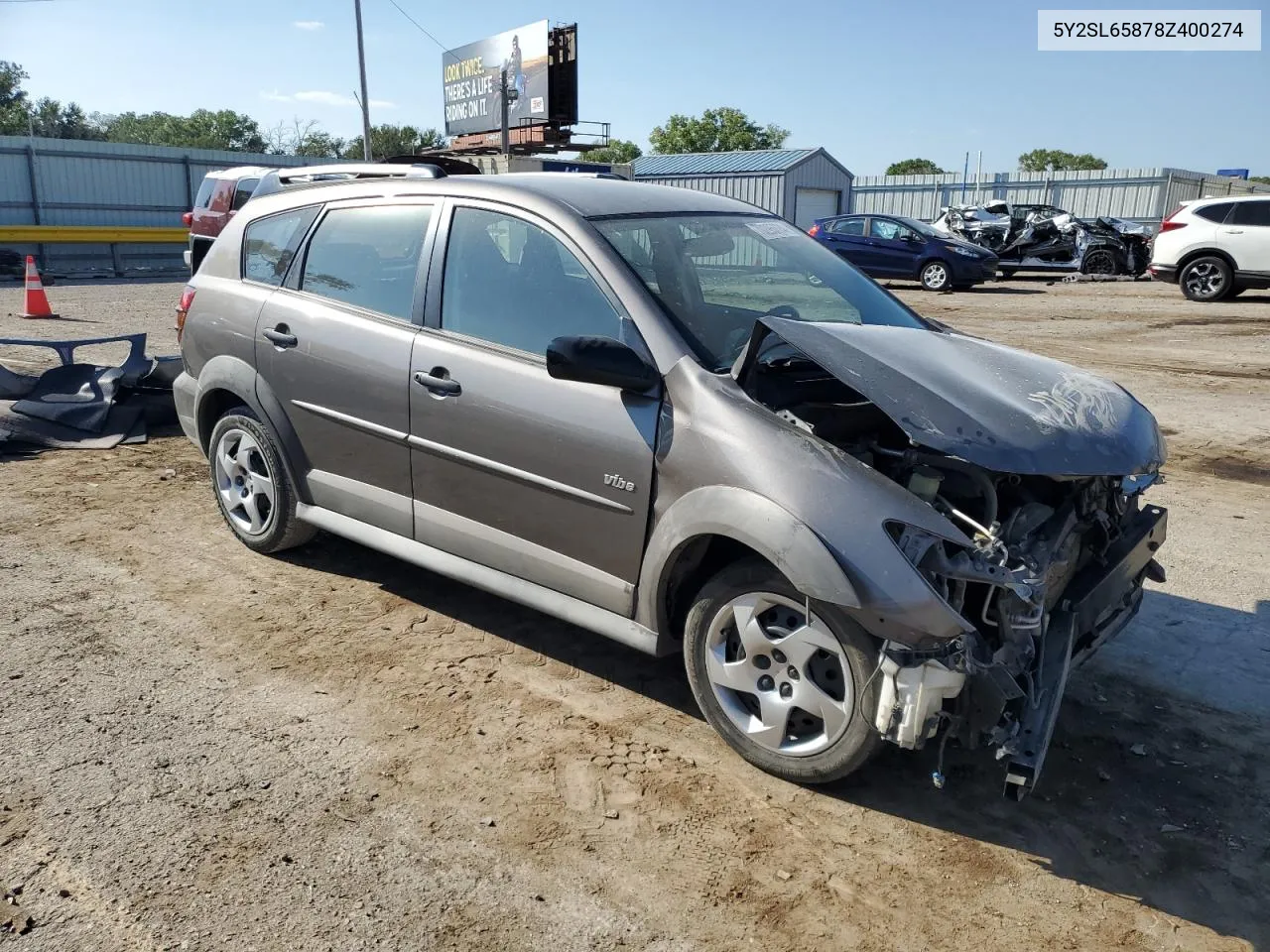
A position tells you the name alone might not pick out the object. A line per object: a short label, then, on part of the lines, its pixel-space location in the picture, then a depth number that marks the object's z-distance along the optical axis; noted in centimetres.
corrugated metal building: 3338
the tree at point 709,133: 7325
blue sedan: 1991
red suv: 1469
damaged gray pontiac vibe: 289
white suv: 1634
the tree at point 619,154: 6140
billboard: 3606
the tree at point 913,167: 8575
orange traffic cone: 1436
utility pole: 3097
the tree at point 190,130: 7038
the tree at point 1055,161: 9156
